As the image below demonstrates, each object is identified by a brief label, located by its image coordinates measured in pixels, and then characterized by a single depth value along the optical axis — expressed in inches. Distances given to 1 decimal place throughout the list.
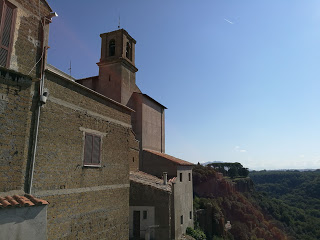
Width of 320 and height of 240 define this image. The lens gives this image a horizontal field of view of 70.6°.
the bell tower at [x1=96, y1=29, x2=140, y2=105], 686.5
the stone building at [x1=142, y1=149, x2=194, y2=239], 680.0
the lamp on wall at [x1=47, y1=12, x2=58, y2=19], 276.0
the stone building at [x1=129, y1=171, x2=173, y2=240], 537.3
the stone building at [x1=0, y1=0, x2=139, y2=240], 221.1
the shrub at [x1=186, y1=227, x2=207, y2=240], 785.7
